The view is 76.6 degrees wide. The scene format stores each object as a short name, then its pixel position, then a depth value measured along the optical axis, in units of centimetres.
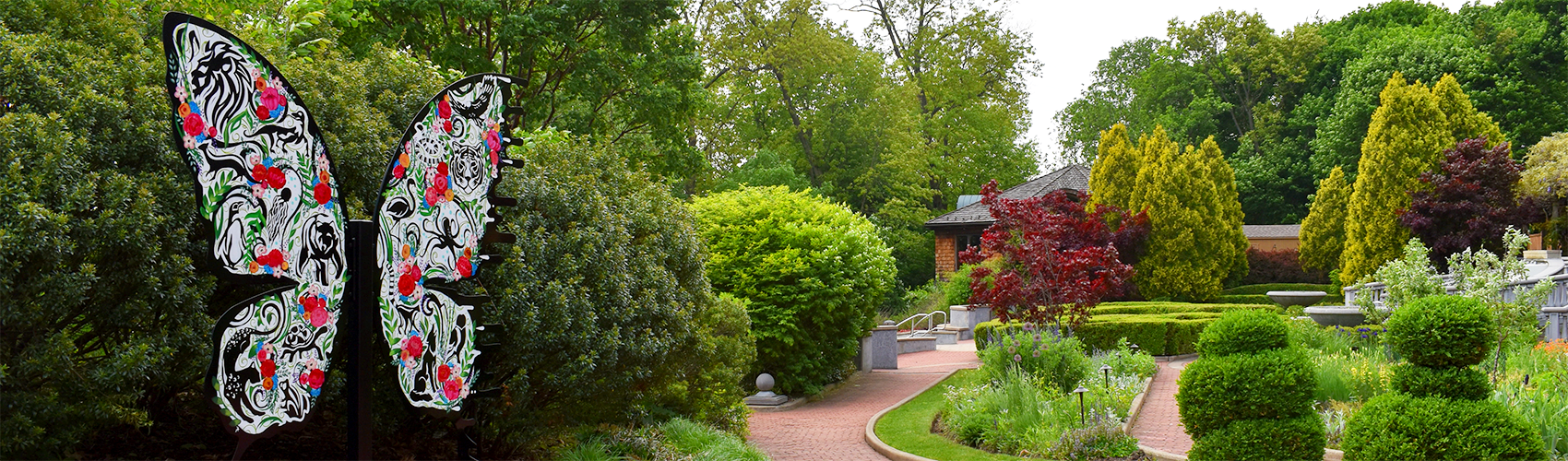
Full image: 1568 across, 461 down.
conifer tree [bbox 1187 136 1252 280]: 2670
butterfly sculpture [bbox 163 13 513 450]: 362
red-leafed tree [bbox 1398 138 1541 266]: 2070
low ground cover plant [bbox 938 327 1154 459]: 896
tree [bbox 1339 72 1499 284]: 2244
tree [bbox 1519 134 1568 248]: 1973
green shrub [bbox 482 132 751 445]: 619
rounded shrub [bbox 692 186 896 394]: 1425
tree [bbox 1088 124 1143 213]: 2692
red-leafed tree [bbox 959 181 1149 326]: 1351
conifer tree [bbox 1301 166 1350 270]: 2753
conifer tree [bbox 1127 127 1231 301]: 2544
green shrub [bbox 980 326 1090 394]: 1124
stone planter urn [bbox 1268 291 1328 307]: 1623
